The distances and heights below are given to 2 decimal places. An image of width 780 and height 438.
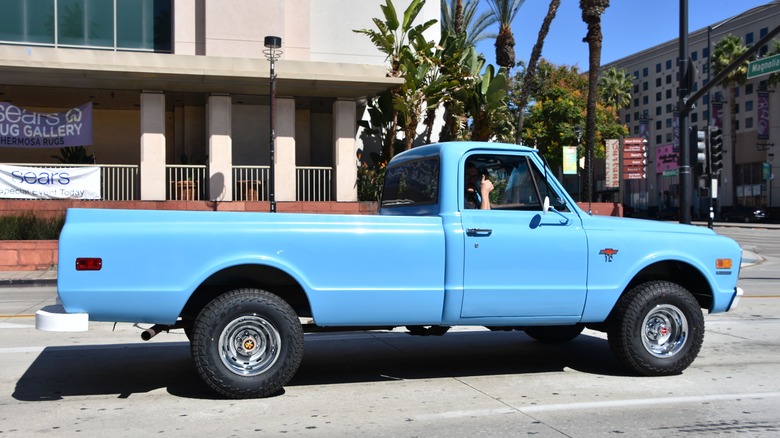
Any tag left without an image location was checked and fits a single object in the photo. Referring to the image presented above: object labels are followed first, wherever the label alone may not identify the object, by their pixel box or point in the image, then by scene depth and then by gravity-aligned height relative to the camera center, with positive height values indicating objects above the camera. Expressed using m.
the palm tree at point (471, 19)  42.25 +10.88
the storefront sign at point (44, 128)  22.19 +2.40
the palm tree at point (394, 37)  22.98 +5.31
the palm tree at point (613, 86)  77.75 +12.57
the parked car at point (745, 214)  64.38 -0.94
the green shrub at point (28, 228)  19.47 -0.54
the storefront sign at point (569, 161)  34.66 +2.05
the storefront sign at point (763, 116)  66.88 +7.96
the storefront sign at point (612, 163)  41.44 +2.30
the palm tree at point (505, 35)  35.59 +8.16
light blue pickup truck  5.62 -0.54
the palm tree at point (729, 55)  64.12 +12.97
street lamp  18.45 +3.70
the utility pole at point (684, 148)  17.62 +1.40
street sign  17.59 +3.31
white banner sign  21.11 +0.73
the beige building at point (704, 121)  68.44 +9.01
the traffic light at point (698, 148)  18.97 +1.44
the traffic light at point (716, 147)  22.06 +1.69
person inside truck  6.61 +0.15
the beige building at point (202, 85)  21.31 +3.64
